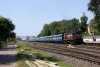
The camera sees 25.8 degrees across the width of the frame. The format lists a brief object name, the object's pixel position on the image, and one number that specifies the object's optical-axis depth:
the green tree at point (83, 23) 112.59
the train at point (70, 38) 47.59
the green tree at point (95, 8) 61.12
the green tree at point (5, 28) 42.25
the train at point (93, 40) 46.36
